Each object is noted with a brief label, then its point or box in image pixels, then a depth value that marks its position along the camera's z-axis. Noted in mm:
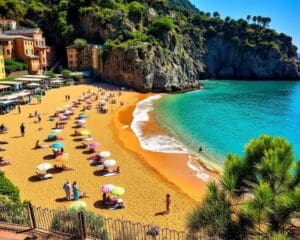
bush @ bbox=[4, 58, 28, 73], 64925
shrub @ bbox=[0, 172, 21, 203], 14719
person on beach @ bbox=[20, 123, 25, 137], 33656
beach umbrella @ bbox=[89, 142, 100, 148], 28984
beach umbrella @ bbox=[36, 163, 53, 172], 22812
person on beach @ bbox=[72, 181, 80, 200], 19781
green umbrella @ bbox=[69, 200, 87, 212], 15852
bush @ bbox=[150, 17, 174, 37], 85625
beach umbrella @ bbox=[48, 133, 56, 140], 32219
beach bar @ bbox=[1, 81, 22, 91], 54006
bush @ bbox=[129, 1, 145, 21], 88812
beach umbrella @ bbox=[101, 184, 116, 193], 19531
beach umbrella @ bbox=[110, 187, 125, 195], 19183
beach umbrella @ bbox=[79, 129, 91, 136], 32862
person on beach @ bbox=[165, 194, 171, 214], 18922
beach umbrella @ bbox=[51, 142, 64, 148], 27447
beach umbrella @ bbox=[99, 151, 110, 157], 26291
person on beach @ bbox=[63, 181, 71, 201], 19656
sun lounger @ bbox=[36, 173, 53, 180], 23031
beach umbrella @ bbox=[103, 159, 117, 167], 24328
